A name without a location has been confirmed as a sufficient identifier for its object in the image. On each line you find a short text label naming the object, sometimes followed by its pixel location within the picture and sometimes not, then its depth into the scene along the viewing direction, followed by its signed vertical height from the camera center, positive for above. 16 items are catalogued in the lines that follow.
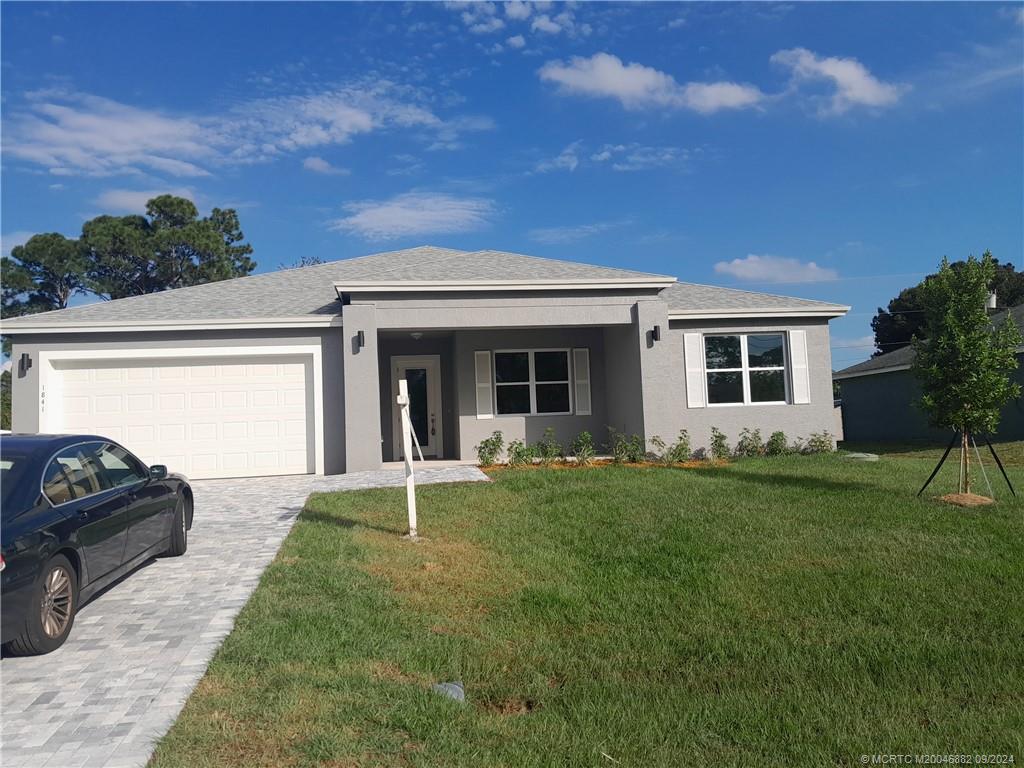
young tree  9.05 +0.63
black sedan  4.45 -0.68
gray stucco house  13.30 +1.25
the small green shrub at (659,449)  14.30 -0.70
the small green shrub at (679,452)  14.31 -0.76
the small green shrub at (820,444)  15.73 -0.77
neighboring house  22.07 +0.18
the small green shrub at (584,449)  13.75 -0.64
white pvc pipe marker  7.70 -0.34
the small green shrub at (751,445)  15.42 -0.72
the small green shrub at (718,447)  15.30 -0.75
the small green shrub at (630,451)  14.13 -0.70
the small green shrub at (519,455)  14.14 -0.71
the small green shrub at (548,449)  14.11 -0.62
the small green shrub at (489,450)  14.47 -0.62
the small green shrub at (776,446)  15.41 -0.77
